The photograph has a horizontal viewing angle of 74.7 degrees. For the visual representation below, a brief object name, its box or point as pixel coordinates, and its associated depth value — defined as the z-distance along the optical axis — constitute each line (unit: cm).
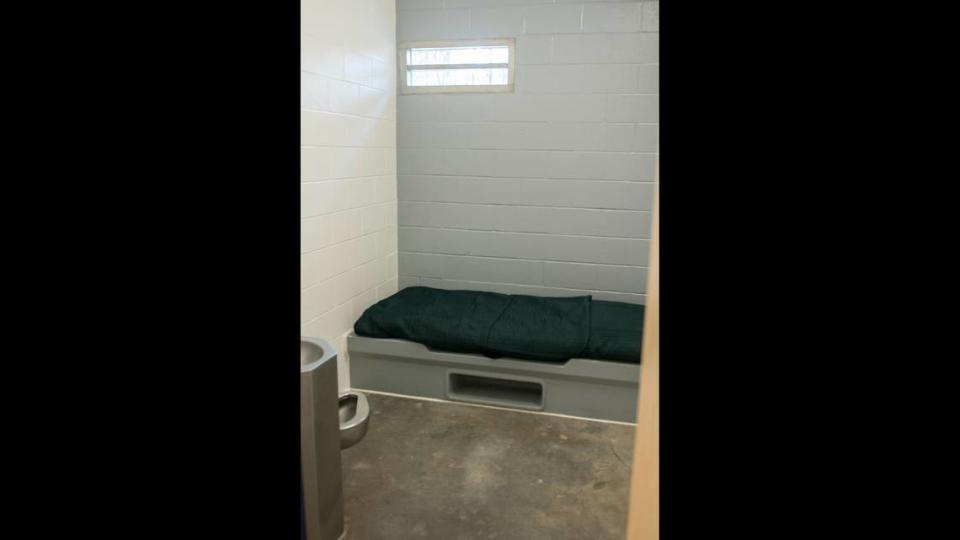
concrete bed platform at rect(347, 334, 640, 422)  306
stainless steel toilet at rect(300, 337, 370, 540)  187
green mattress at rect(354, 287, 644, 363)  305
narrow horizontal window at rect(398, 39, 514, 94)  370
